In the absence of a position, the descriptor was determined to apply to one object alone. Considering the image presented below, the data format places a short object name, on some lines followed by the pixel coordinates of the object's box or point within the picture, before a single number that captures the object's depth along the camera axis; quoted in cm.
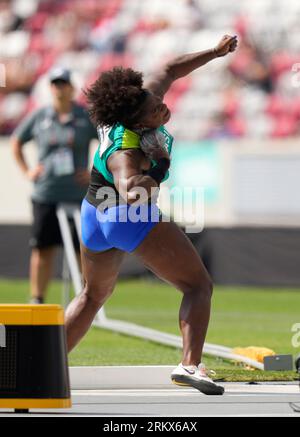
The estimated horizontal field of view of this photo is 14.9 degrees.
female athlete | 651
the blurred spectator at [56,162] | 1175
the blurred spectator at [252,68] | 2216
